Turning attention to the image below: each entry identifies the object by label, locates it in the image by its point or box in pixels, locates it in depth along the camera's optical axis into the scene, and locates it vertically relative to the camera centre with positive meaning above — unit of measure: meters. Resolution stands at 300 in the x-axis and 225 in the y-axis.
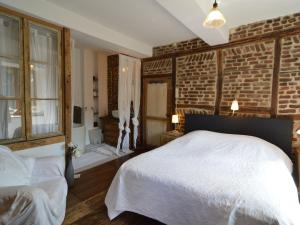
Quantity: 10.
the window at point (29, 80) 2.33 +0.28
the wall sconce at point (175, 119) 3.90 -0.36
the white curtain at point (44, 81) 2.58 +0.29
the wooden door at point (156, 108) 4.33 -0.15
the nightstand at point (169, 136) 3.73 -0.70
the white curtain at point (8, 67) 2.29 +0.43
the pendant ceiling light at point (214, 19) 1.71 +0.82
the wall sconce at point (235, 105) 3.17 -0.03
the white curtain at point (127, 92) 4.17 +0.22
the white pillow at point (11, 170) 1.73 -0.71
